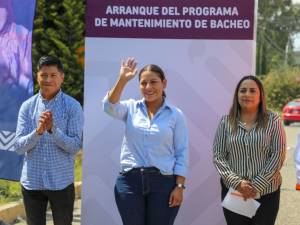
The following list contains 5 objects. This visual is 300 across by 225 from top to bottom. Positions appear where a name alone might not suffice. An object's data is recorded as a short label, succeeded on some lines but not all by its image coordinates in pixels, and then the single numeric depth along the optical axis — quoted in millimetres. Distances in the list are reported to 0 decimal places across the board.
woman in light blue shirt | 6584
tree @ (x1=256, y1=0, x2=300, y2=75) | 83143
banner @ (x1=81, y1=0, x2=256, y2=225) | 8208
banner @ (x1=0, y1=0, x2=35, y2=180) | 9021
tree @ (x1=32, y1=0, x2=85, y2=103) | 21155
